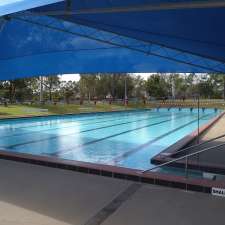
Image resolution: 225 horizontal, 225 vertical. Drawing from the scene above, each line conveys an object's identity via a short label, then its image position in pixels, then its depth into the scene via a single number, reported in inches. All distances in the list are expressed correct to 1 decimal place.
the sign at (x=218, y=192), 122.2
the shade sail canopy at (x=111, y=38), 128.9
